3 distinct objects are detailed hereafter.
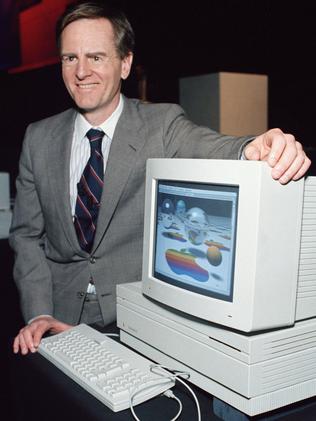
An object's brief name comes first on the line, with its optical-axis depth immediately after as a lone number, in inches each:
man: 64.2
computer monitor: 36.6
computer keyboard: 40.7
